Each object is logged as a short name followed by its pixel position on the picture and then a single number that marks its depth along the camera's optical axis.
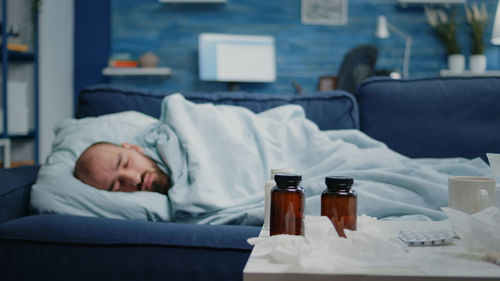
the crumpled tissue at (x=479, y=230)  0.65
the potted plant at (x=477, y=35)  3.68
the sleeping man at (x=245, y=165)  1.32
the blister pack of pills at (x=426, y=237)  0.71
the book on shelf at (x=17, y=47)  3.09
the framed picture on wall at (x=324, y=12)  3.97
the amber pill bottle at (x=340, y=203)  0.72
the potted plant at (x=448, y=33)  3.73
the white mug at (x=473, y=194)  0.78
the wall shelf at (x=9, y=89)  2.96
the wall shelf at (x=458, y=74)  3.67
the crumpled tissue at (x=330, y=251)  0.58
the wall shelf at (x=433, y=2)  3.73
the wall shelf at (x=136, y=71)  3.83
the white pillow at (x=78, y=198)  1.40
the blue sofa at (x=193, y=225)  1.15
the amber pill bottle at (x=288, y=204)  0.72
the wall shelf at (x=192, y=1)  3.85
